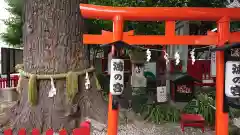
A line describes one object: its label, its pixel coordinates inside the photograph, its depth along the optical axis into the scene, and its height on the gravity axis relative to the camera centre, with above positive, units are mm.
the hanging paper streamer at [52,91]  5289 -539
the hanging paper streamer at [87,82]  5529 -349
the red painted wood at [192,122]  5957 -1378
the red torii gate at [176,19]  4223 +847
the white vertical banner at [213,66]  5590 +22
